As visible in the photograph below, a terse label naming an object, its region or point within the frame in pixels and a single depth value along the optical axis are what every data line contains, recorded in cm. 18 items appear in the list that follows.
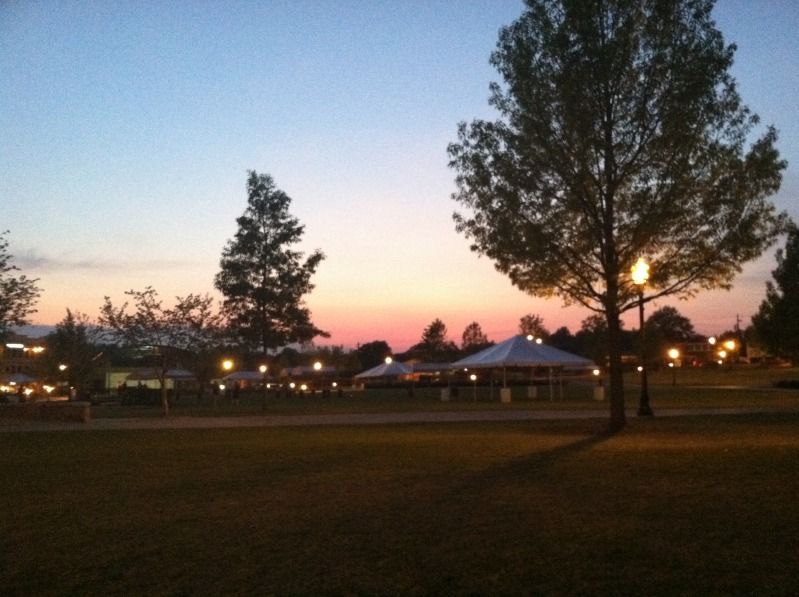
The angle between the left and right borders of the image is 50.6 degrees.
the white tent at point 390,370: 6089
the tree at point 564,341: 13475
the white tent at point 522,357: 4409
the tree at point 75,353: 5753
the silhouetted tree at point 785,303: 4900
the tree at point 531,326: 12644
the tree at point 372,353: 13588
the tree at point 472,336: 14275
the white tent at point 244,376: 7994
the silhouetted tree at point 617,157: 2039
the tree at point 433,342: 15250
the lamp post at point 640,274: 2095
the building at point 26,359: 7482
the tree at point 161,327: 3738
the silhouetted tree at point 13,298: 3200
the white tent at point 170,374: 5399
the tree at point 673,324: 14850
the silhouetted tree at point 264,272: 4166
